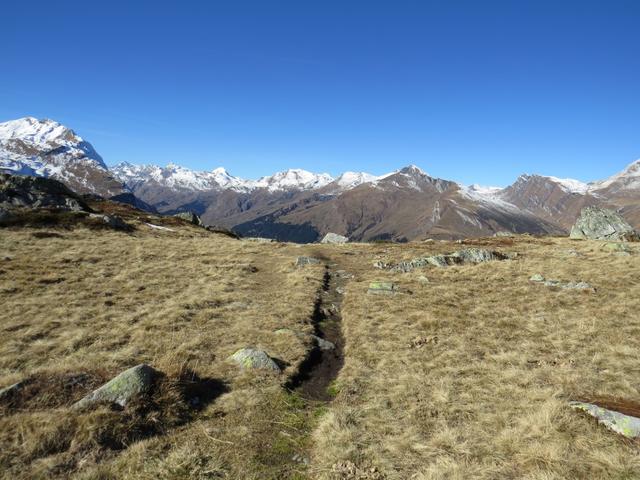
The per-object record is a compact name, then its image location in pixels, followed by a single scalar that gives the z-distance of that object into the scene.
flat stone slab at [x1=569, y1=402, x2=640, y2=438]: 8.52
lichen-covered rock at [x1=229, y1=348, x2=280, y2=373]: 12.78
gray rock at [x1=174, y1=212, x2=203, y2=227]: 72.36
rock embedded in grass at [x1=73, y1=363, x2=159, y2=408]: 9.40
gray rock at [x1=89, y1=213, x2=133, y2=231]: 46.41
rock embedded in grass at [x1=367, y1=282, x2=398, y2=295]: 23.78
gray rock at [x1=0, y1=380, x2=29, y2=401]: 9.27
